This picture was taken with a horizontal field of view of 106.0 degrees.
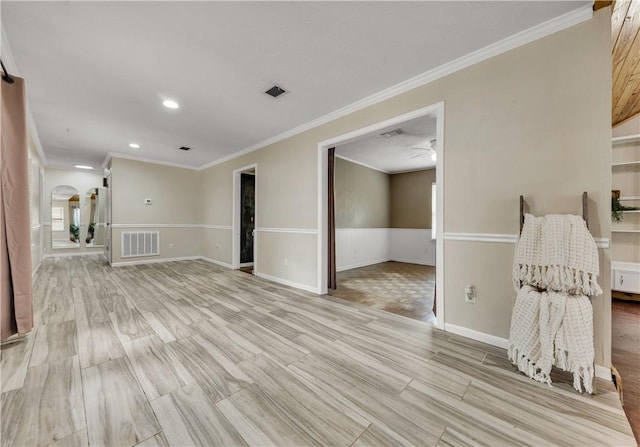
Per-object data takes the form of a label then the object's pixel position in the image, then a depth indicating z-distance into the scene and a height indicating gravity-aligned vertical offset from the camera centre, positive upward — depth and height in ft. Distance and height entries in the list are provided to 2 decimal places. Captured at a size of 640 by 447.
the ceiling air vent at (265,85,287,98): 8.80 +4.91
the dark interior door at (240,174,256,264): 19.98 +0.62
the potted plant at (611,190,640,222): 10.51 +0.55
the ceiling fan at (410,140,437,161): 14.09 +4.67
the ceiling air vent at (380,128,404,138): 12.69 +4.80
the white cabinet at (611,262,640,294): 10.80 -2.54
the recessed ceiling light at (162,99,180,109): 9.84 +4.95
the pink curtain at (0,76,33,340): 6.44 +0.17
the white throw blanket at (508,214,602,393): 4.85 -1.70
